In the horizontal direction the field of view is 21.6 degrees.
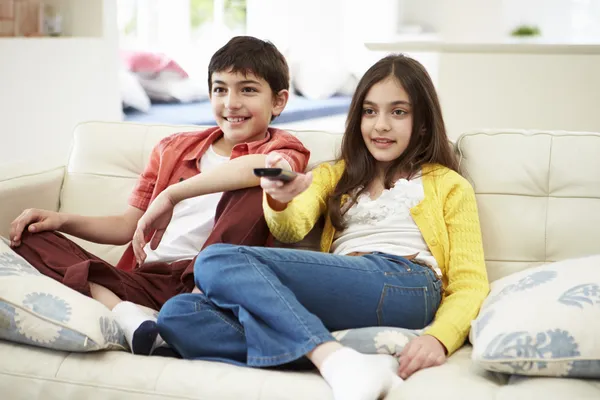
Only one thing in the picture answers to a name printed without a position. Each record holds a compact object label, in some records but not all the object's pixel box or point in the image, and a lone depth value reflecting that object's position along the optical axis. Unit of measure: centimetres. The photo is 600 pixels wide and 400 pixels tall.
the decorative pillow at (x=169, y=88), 648
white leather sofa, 267
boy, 298
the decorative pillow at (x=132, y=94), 588
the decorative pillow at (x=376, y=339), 279
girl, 274
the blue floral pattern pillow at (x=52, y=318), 274
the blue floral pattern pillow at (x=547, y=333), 263
